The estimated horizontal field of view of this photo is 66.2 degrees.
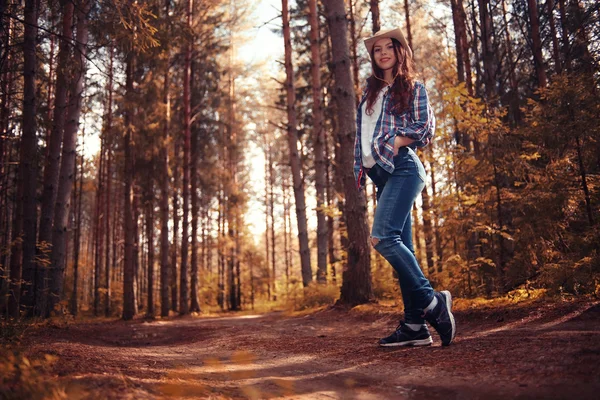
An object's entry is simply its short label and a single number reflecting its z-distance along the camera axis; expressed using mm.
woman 3453
